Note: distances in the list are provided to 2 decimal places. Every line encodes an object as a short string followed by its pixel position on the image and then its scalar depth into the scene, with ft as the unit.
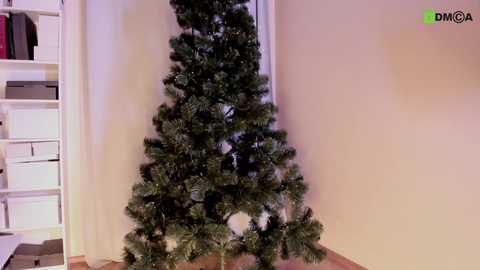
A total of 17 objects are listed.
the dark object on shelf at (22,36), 4.72
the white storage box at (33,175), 4.85
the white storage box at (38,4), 4.71
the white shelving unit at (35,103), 4.84
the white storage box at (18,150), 4.85
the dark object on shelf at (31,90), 4.87
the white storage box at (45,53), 4.82
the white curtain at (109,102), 5.31
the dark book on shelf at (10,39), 4.70
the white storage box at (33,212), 4.91
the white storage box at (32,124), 4.86
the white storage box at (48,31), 4.82
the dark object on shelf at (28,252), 5.09
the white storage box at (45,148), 4.95
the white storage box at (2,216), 4.89
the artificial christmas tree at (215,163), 3.93
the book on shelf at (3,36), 4.63
